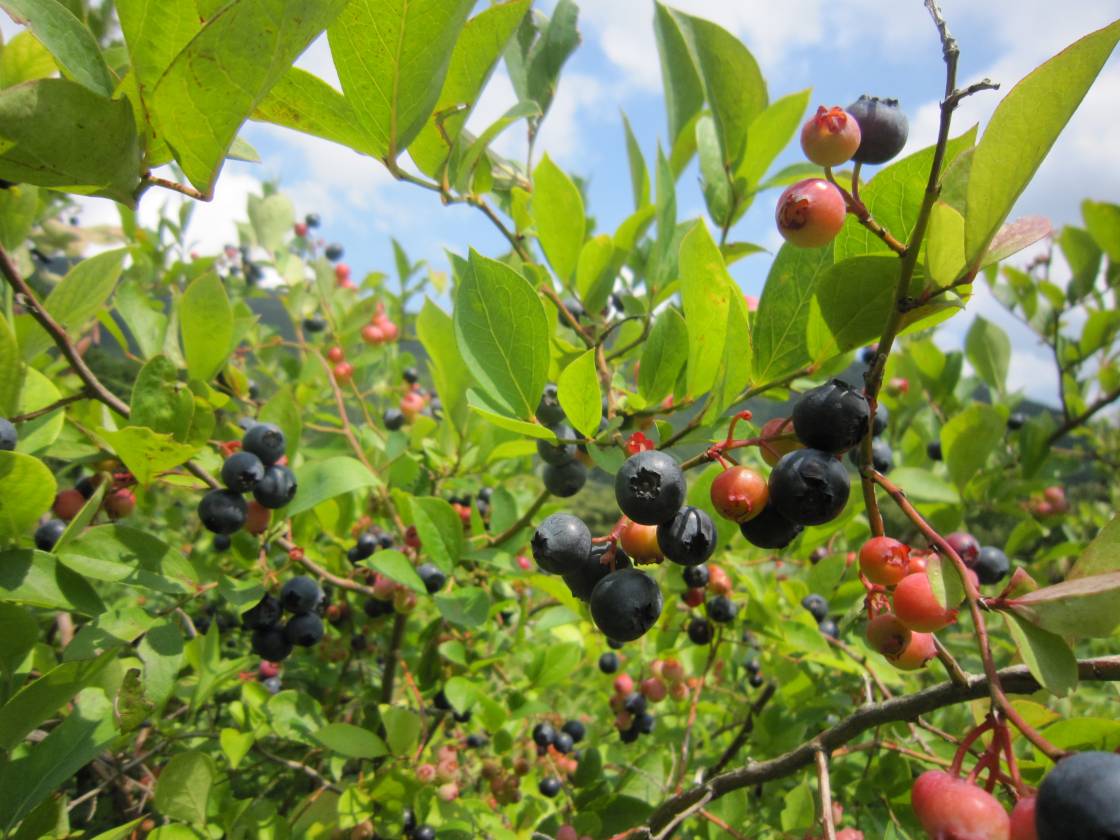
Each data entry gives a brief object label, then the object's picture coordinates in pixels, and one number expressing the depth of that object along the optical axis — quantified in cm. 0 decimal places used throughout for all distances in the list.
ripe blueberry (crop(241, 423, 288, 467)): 24
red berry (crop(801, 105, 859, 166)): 16
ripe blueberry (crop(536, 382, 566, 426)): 23
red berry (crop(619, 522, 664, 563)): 18
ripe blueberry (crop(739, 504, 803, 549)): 17
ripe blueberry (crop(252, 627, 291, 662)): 28
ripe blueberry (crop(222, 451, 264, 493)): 23
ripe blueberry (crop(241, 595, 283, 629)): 27
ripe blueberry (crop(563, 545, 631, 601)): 18
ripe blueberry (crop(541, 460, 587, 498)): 24
